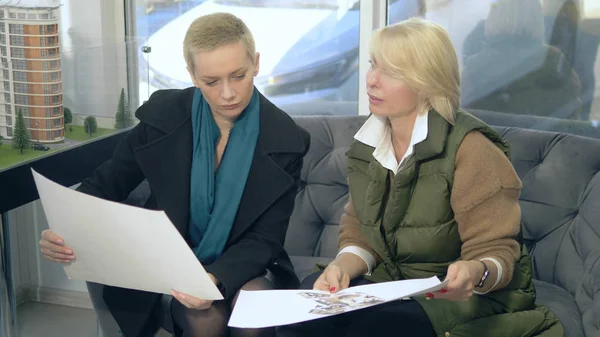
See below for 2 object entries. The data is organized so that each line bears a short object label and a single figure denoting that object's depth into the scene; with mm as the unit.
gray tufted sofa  2094
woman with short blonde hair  1834
